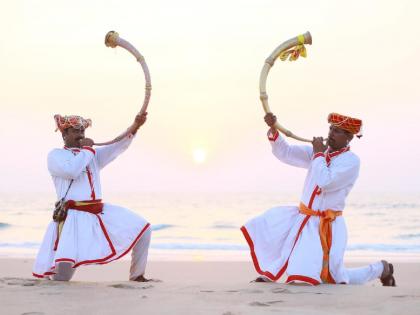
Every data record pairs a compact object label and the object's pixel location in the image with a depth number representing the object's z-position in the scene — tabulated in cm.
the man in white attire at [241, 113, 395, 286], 607
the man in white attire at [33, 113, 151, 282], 626
